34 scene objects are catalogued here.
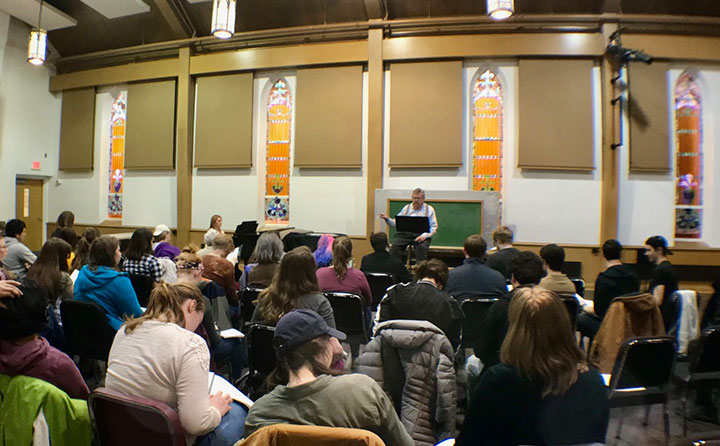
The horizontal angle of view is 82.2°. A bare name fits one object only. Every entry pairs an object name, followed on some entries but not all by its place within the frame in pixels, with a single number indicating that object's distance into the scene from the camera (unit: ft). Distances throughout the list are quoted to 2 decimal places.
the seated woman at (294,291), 8.25
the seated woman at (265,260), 11.34
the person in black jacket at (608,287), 10.97
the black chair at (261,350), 7.66
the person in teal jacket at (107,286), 8.92
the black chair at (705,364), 8.02
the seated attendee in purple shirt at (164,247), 15.34
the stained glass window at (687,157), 23.90
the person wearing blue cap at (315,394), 3.96
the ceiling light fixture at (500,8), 15.33
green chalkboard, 23.53
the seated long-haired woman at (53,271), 9.73
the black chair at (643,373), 7.48
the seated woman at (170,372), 5.01
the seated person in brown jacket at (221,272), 10.99
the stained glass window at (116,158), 32.65
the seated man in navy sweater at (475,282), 10.39
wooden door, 31.89
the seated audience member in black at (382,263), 13.28
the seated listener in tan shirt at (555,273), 10.18
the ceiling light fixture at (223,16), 16.62
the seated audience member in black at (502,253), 13.13
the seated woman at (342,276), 10.78
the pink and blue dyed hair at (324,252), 14.12
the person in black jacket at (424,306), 7.99
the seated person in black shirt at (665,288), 11.00
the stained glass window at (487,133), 25.29
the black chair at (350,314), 10.23
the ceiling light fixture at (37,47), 22.17
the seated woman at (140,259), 11.23
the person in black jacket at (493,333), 7.32
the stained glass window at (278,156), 28.40
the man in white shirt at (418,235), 20.74
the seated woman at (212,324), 7.95
